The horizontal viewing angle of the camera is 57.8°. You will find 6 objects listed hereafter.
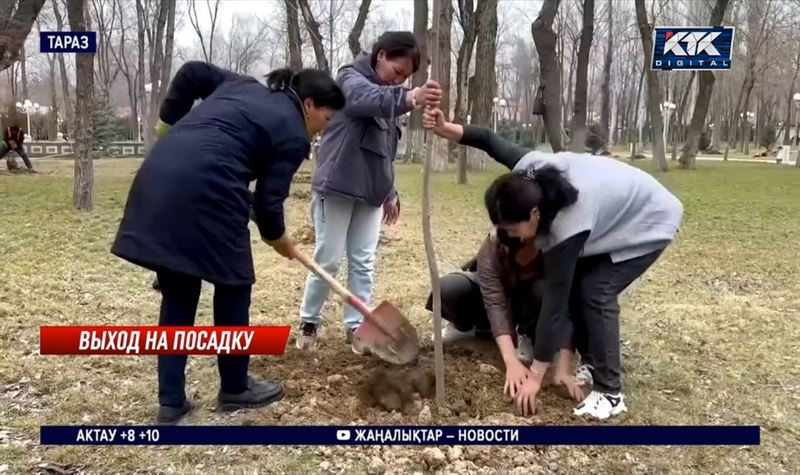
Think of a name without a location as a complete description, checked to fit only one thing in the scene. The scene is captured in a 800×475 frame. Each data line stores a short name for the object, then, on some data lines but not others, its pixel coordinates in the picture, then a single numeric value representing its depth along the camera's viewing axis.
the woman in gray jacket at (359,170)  2.87
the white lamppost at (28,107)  21.16
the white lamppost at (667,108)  32.03
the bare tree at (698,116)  19.37
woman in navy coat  2.25
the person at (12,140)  14.46
